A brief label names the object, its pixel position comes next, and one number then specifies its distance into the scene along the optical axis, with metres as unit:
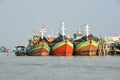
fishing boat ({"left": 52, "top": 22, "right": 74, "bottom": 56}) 93.69
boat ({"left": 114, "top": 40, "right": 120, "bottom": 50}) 119.06
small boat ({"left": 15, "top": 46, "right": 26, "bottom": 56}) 106.32
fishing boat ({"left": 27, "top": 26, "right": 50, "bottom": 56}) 95.06
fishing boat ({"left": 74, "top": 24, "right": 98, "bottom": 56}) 95.31
